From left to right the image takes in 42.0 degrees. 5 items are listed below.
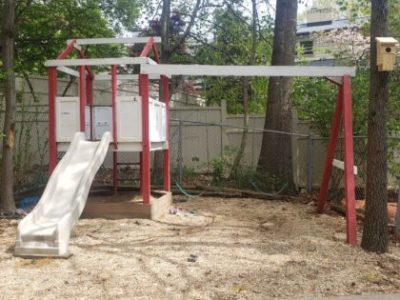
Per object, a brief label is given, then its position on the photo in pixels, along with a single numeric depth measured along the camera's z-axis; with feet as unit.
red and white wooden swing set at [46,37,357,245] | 25.25
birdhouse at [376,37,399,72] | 19.80
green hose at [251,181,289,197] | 38.81
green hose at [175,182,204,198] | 37.87
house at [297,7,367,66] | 43.04
